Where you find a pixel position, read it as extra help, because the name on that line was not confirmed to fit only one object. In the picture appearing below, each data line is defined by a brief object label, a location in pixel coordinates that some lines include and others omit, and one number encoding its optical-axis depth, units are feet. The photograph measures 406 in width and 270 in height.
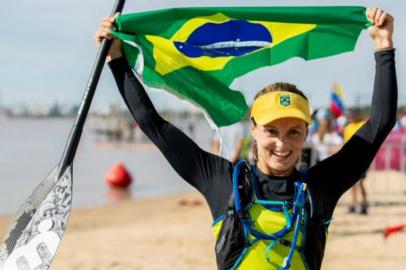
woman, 9.11
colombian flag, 52.49
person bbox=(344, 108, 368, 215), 34.44
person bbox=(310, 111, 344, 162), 41.24
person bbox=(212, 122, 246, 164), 33.40
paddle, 10.67
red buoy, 62.80
